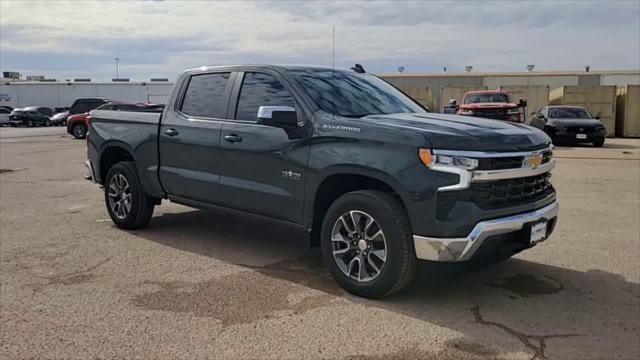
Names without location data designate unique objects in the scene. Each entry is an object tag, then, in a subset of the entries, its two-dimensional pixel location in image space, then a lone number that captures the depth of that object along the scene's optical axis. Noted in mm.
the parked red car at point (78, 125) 26703
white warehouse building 53188
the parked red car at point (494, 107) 19328
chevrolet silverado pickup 4223
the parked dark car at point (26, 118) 44156
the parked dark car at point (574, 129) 20594
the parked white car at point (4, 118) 46069
